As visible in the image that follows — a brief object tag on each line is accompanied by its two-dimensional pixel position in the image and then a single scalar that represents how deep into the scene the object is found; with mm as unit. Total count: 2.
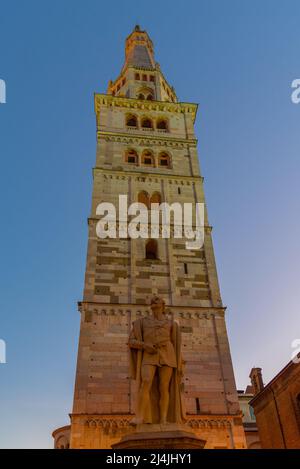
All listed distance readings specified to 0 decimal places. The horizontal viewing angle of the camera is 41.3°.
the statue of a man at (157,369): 6586
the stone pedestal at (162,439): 5914
